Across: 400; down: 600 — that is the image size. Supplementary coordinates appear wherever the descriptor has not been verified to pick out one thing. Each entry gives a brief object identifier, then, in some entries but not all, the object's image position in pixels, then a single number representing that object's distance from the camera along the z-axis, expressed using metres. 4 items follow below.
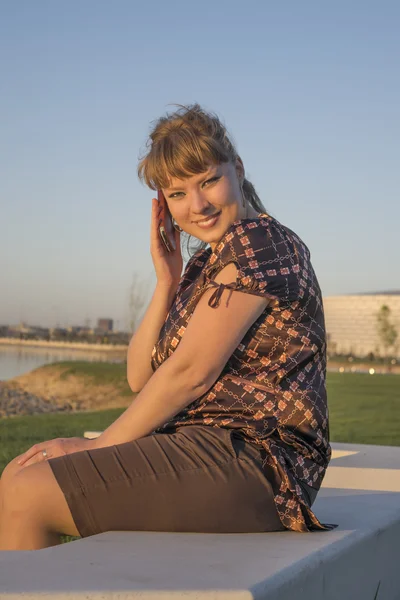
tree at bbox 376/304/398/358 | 56.83
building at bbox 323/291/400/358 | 79.38
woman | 2.14
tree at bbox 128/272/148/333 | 39.16
